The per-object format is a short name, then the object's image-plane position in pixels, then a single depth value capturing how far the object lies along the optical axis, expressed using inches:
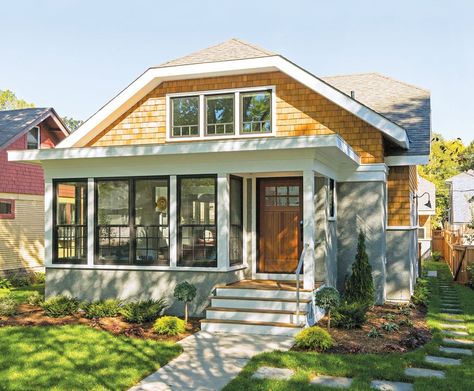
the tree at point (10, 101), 1852.5
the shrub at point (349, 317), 378.9
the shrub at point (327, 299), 366.6
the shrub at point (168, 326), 360.2
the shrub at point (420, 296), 501.4
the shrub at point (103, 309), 419.5
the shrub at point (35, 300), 477.1
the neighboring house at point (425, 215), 1150.3
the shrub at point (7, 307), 425.7
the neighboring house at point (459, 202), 1439.5
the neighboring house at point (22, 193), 731.4
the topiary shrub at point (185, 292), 389.7
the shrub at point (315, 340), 317.7
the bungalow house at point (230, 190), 410.9
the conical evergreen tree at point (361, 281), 462.6
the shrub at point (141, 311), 398.3
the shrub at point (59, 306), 423.5
